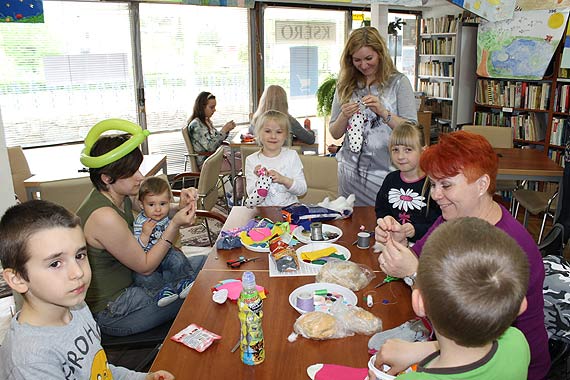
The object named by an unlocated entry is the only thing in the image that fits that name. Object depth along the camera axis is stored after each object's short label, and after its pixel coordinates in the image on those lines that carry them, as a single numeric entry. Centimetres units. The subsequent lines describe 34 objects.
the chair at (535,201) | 414
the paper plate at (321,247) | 217
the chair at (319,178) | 340
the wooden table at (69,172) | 376
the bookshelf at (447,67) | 658
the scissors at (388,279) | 193
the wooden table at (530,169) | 388
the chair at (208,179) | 382
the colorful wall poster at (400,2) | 640
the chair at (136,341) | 208
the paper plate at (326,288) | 175
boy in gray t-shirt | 127
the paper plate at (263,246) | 226
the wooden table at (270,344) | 141
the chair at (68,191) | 307
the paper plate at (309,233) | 235
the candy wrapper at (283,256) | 203
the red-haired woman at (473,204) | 156
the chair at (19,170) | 414
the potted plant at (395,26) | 777
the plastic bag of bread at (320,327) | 154
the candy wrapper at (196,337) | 151
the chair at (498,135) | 493
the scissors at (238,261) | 210
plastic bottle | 141
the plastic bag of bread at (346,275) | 187
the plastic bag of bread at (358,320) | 157
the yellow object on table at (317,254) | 214
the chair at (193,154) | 529
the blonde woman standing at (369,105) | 298
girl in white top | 303
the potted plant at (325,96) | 681
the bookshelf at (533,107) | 552
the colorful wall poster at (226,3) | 603
